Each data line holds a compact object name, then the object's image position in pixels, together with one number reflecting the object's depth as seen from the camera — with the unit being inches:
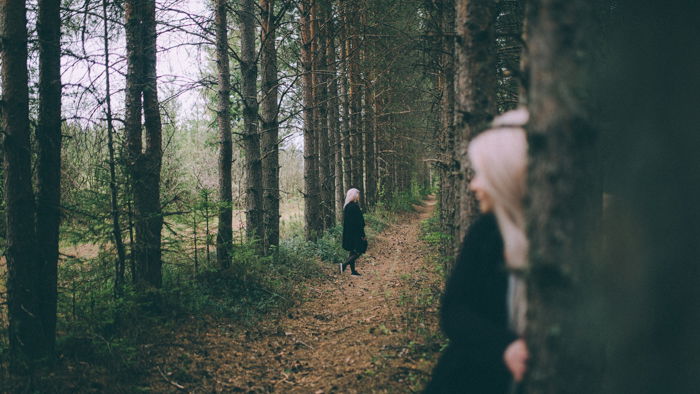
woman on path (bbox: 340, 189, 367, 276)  419.8
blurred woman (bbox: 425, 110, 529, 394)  57.3
